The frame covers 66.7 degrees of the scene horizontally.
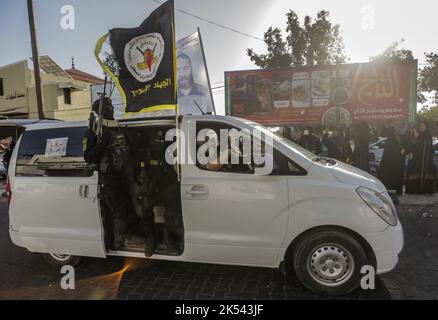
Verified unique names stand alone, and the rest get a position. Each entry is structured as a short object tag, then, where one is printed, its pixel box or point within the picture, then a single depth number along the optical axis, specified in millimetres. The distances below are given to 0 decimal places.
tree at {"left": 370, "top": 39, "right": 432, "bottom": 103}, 31947
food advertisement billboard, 14532
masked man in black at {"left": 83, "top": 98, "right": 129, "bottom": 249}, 3572
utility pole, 11036
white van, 3307
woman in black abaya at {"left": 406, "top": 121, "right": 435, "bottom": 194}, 8109
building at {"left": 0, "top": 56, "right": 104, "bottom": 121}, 25469
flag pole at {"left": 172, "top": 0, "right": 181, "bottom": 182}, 3438
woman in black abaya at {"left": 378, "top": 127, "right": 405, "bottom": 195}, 8320
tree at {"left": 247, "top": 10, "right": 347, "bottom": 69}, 32281
